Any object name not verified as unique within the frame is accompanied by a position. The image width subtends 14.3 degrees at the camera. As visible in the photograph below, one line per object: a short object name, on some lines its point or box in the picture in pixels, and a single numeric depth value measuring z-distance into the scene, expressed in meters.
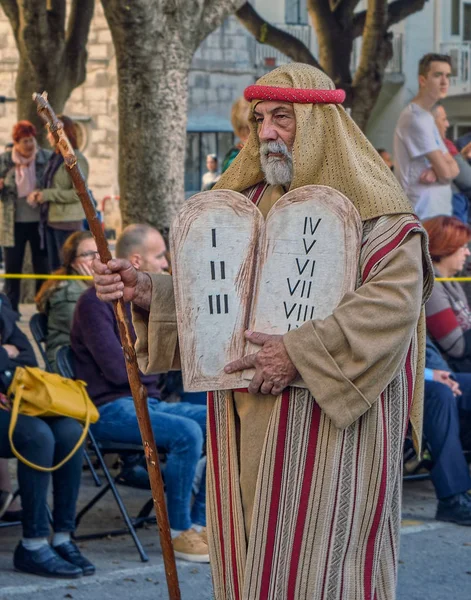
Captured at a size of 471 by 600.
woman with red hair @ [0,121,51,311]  16.01
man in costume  4.99
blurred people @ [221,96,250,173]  11.45
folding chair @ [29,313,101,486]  9.42
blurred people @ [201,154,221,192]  35.74
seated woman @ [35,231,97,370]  9.51
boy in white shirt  13.15
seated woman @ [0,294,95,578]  7.87
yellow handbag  7.98
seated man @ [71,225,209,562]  8.46
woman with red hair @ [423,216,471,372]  10.12
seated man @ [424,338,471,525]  9.44
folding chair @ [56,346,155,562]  8.43
